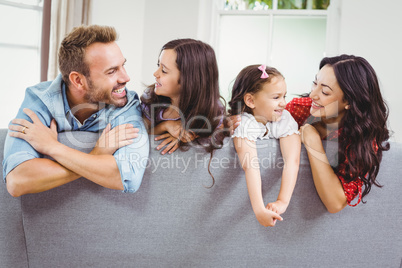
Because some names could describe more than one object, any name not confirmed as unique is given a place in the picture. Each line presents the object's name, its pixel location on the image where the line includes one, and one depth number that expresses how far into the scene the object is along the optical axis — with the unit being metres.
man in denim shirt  1.23
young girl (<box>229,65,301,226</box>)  1.27
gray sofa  1.33
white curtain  3.23
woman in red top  1.32
